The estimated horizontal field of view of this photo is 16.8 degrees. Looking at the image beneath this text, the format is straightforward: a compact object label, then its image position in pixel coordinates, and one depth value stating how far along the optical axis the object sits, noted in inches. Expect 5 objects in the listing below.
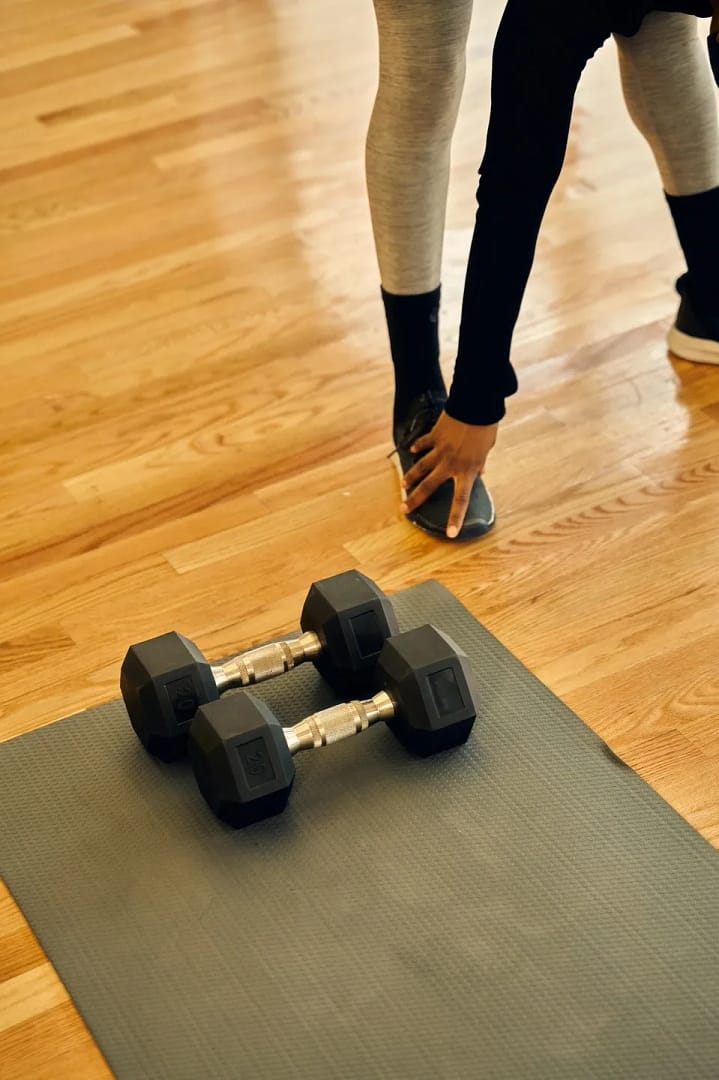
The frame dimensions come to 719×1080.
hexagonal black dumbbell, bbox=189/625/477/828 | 87.8
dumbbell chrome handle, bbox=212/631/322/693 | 92.6
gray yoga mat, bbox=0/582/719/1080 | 82.6
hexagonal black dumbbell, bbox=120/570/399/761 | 90.6
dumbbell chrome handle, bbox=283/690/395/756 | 90.1
